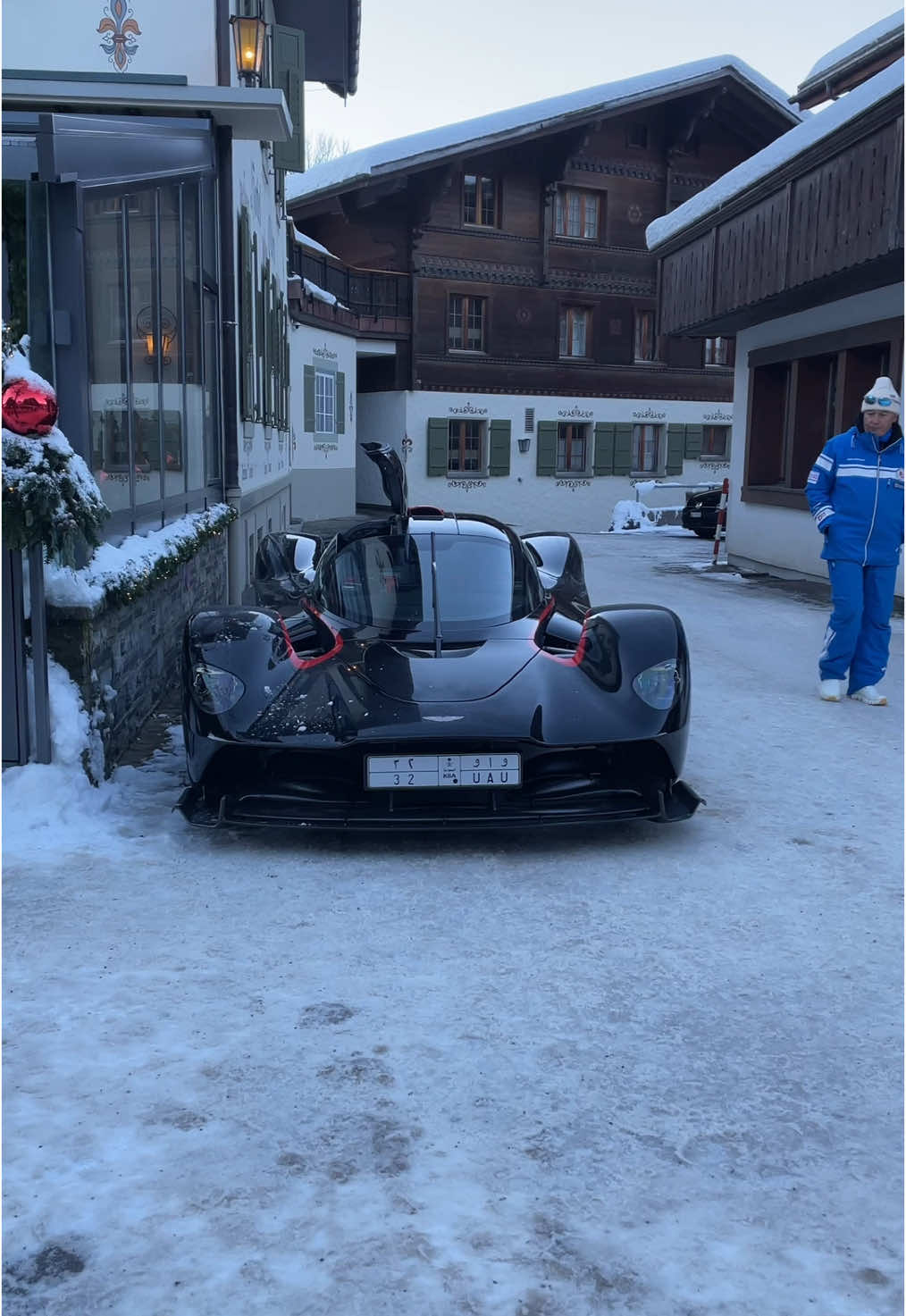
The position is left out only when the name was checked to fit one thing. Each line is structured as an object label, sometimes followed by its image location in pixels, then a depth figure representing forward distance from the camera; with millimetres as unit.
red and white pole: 15656
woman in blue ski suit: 6586
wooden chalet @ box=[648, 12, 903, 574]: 9828
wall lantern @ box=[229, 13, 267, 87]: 10047
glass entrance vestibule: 4883
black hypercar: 3963
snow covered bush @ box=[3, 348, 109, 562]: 4027
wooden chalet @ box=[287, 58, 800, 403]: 27406
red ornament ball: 4082
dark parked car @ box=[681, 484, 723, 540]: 21641
